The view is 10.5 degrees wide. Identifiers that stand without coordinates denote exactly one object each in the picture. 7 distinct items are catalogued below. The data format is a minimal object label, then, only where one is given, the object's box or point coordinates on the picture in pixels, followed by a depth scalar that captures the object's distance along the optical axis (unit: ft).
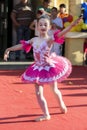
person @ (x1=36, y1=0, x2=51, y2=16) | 45.70
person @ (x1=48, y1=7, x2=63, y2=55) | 42.86
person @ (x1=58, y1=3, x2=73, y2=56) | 44.27
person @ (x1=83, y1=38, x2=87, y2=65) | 45.16
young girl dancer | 23.25
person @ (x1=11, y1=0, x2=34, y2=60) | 45.11
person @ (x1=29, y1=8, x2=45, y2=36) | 43.09
